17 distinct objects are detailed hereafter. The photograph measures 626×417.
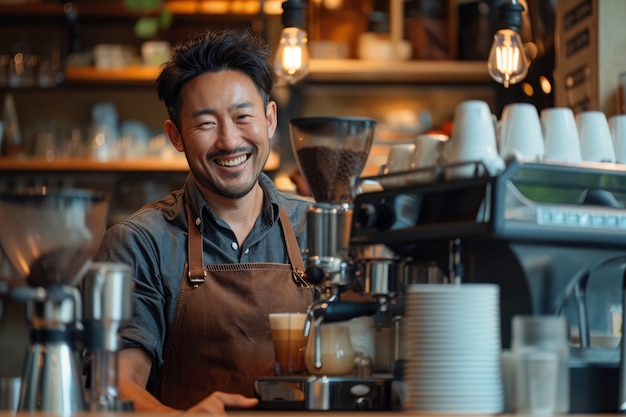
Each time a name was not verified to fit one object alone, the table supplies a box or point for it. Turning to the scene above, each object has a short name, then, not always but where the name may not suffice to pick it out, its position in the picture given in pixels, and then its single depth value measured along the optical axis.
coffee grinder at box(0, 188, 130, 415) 2.27
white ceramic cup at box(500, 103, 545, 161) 2.59
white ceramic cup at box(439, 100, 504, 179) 2.50
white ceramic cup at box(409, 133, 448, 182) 2.66
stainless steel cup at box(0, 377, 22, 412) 2.55
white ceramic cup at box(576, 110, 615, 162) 2.78
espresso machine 2.38
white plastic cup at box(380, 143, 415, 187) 2.86
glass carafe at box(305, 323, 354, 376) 2.78
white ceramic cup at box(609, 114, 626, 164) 2.87
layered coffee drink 2.95
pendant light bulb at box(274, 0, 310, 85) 4.46
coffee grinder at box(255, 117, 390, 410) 2.64
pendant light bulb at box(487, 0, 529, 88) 4.00
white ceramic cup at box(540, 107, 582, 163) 2.66
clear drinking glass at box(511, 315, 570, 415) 2.21
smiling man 3.66
